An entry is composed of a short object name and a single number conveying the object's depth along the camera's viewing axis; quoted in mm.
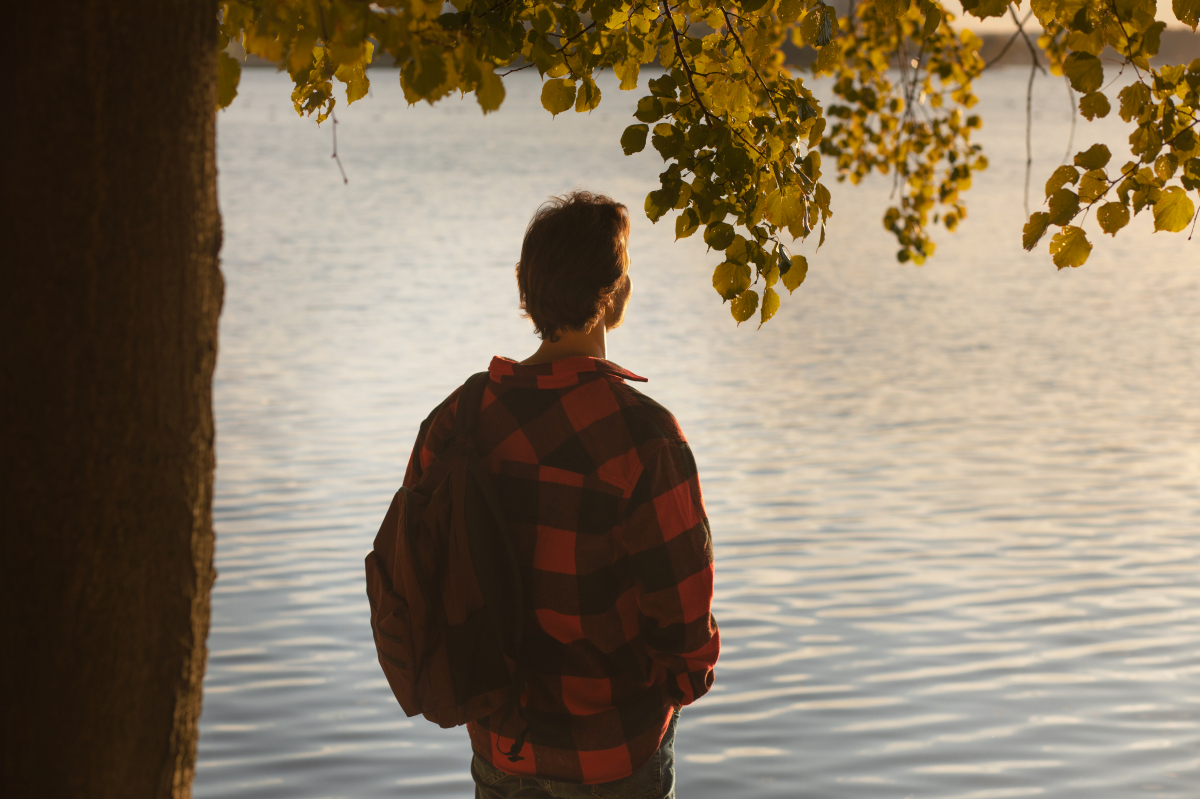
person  4908
